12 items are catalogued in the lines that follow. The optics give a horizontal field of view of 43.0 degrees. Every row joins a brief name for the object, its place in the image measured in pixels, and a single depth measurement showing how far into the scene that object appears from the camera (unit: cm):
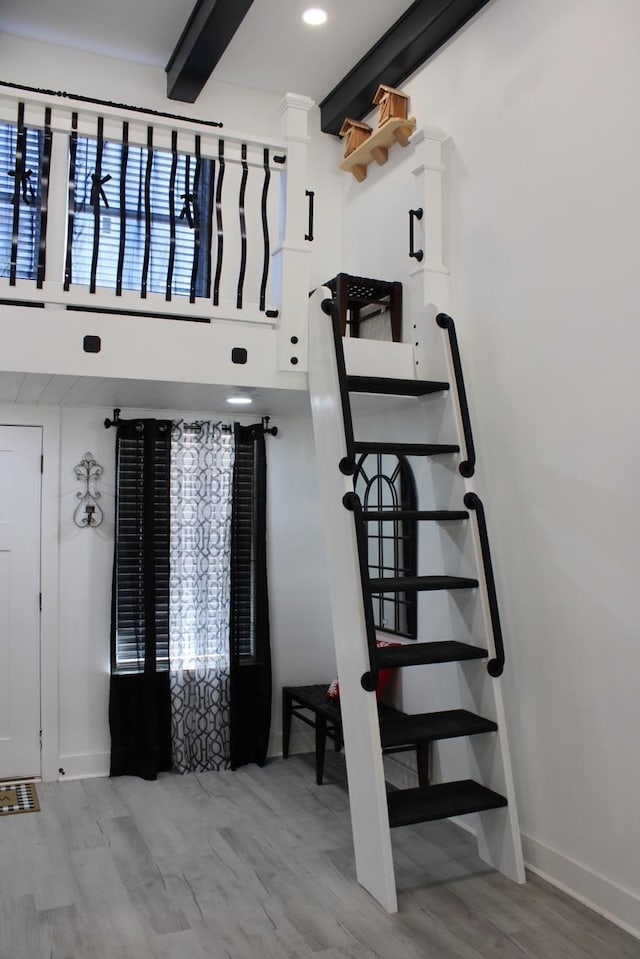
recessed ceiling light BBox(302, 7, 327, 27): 442
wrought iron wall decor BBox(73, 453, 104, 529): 479
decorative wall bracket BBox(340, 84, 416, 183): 448
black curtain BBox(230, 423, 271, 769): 493
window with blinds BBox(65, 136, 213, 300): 493
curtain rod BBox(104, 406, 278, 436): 480
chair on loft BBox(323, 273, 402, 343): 444
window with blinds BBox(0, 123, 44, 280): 477
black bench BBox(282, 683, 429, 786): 418
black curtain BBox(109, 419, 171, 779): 471
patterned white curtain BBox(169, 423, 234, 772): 485
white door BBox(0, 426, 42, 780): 464
